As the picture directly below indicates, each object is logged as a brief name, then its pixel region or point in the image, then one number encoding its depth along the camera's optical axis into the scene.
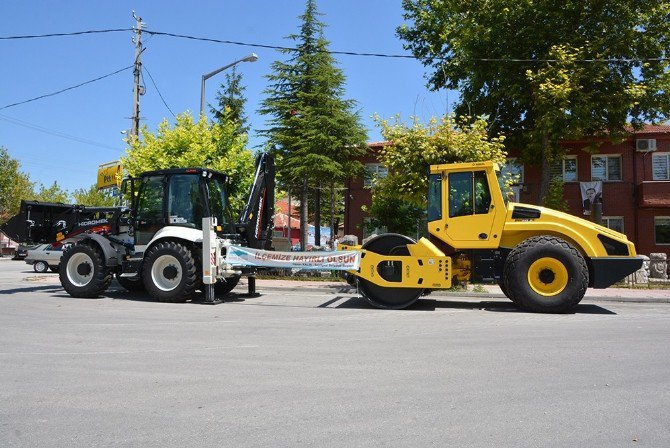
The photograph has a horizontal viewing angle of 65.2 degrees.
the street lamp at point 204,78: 18.42
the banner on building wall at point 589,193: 25.66
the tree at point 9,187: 45.47
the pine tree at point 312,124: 22.39
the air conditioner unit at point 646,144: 24.69
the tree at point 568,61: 18.62
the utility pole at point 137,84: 21.02
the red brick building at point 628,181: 25.09
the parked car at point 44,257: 22.81
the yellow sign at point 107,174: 34.32
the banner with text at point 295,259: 10.99
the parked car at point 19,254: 36.79
